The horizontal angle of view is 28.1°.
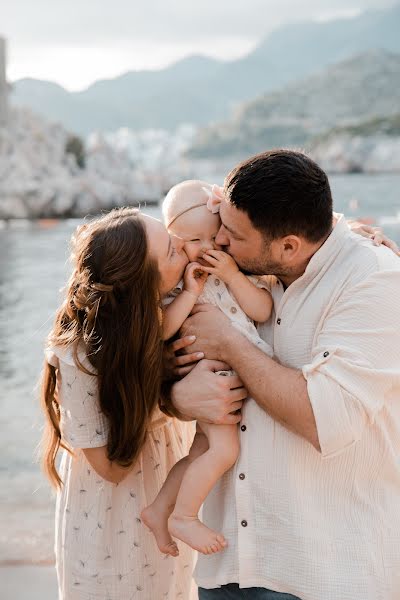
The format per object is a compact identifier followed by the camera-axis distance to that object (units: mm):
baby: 1594
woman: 1568
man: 1430
